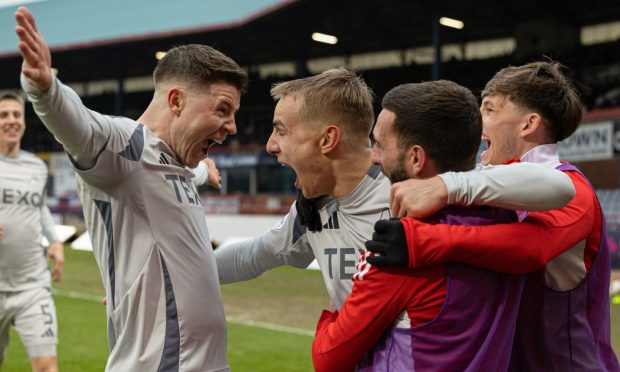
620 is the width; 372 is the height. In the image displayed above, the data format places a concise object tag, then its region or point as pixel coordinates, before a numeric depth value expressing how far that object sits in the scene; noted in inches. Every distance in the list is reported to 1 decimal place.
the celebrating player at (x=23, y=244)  244.1
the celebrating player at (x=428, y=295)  80.7
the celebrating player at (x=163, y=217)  105.0
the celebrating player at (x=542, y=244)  79.7
